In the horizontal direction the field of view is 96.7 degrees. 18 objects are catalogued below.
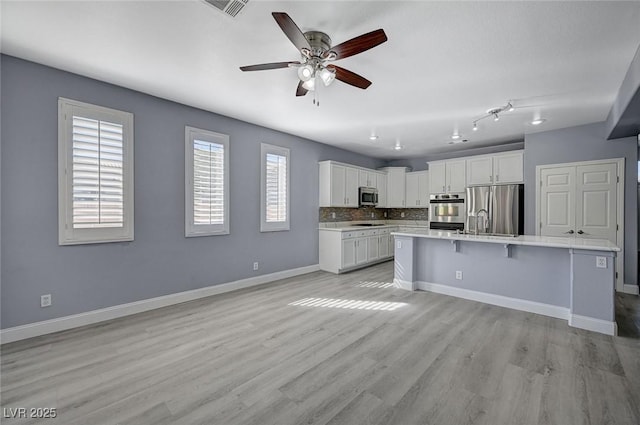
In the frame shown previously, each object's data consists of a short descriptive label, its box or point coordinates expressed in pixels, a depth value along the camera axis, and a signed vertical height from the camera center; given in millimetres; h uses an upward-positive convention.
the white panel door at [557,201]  4884 +205
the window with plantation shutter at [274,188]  5082 +438
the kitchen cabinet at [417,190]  7346 +598
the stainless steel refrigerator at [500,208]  5418 +91
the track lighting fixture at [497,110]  3877 +1470
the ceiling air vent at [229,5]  1974 +1463
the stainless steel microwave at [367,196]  6789 +385
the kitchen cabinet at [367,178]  6836 +843
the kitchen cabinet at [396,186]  7691 +714
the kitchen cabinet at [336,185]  6070 +605
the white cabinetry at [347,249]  5758 -782
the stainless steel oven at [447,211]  6281 +33
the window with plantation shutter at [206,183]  4062 +436
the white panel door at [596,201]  4555 +200
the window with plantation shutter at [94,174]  3047 +427
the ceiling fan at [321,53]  1952 +1219
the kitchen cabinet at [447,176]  6285 +834
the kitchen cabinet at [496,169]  5543 +901
